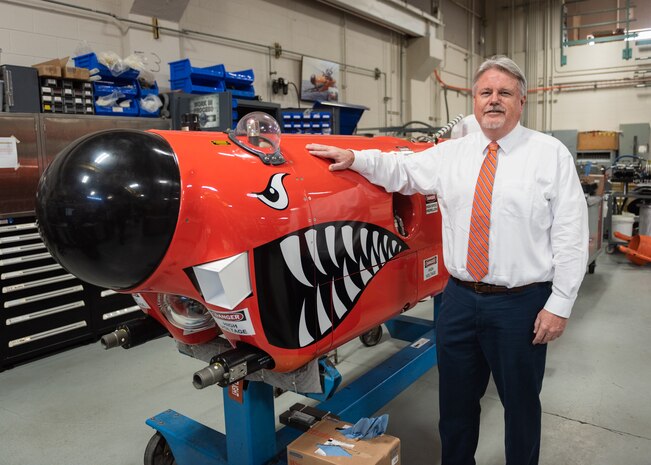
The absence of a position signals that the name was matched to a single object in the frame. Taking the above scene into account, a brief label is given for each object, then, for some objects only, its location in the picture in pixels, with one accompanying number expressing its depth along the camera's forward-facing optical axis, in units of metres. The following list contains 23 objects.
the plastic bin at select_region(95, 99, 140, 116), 4.11
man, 1.67
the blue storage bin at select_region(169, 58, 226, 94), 4.92
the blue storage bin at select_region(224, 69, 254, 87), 5.20
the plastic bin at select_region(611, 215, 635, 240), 6.54
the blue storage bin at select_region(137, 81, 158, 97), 4.39
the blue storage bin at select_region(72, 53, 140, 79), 4.09
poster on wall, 7.23
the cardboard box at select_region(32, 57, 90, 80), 3.73
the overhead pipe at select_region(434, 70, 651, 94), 10.89
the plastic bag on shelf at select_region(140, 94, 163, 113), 4.39
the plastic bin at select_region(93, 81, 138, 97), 4.07
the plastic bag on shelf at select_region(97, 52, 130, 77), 4.11
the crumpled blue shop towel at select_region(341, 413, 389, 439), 1.70
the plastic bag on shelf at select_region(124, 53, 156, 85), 4.32
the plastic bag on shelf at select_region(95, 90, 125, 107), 4.10
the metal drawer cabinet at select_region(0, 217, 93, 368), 3.39
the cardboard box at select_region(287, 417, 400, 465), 1.59
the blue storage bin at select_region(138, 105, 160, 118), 4.39
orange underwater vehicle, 1.33
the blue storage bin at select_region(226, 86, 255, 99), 5.23
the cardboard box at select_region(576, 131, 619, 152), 10.68
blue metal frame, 1.80
